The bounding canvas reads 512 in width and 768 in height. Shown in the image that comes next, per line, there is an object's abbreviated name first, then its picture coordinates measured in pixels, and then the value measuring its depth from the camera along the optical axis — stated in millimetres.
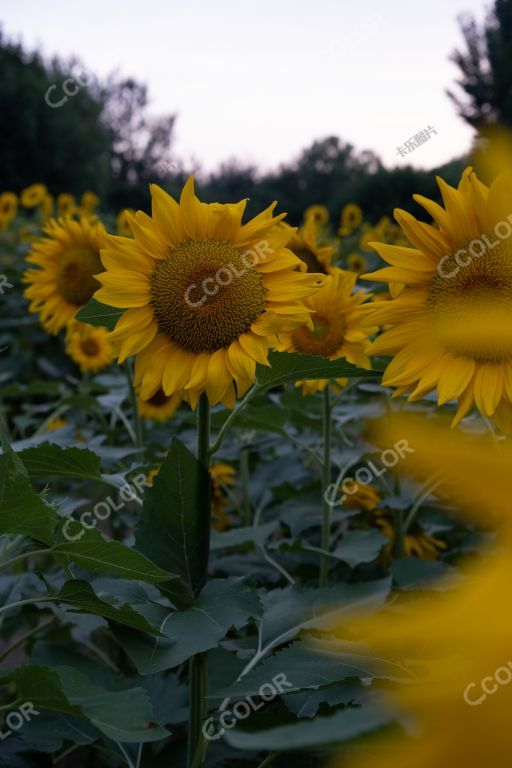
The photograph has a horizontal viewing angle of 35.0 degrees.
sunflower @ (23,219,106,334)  2162
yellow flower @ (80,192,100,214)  6758
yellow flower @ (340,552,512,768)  224
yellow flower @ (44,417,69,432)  2570
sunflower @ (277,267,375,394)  1460
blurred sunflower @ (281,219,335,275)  1755
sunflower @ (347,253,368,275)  4398
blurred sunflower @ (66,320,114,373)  3064
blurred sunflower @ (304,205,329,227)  6953
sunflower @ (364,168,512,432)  874
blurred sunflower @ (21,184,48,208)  6770
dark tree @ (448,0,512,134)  18141
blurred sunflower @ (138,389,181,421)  2496
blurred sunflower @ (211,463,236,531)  2045
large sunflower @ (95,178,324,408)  1004
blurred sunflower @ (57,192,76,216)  6383
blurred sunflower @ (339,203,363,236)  7893
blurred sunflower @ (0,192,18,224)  6646
